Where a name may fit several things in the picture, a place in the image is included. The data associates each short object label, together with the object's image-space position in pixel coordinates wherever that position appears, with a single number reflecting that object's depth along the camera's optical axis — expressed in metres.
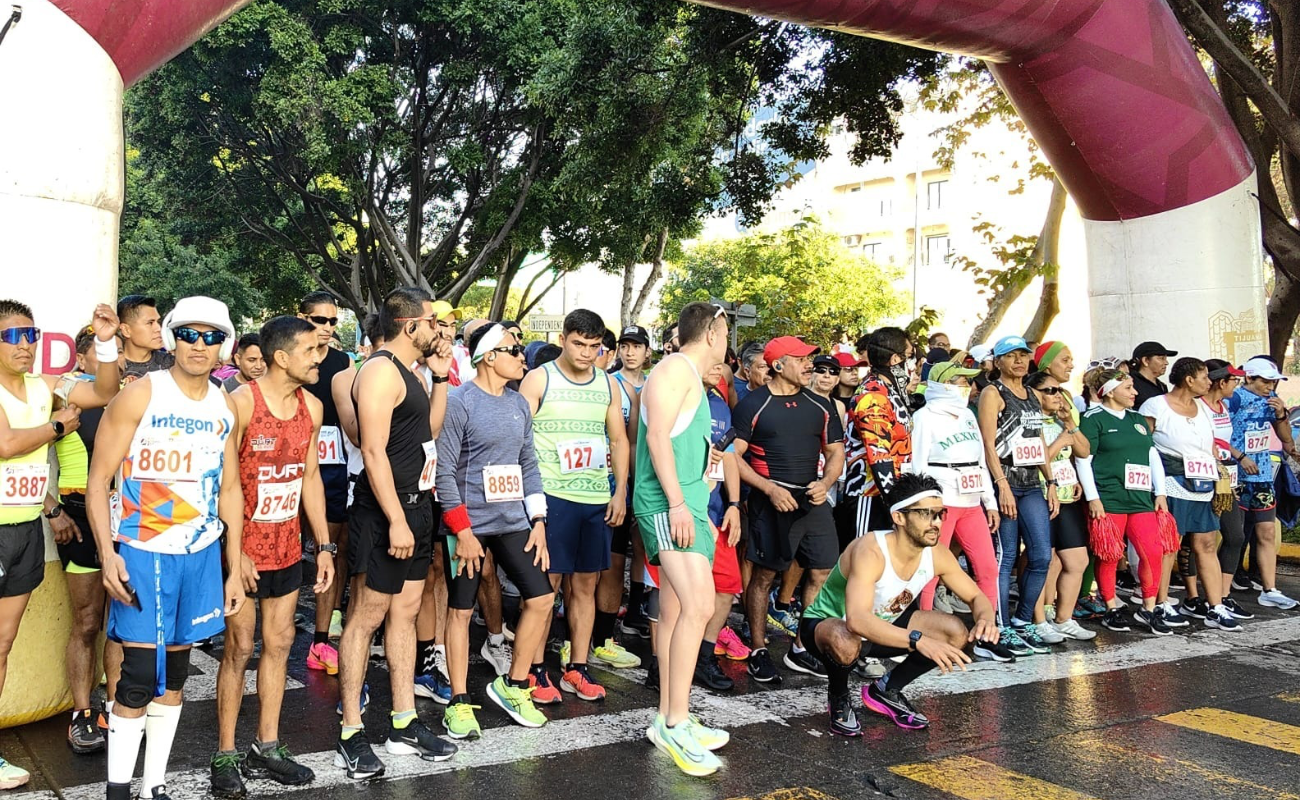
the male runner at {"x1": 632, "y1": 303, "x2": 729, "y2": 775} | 5.25
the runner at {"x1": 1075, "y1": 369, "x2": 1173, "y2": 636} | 8.13
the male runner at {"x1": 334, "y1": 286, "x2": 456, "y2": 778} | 4.99
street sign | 34.03
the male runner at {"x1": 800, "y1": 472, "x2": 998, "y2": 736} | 5.50
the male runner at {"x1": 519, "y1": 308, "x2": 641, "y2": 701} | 6.32
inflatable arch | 10.22
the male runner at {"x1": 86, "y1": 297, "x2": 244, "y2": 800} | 4.30
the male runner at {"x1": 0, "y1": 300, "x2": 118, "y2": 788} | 4.77
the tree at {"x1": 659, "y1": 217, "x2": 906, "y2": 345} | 42.47
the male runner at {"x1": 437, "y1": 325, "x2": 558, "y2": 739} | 5.63
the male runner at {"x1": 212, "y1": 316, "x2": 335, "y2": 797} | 4.78
